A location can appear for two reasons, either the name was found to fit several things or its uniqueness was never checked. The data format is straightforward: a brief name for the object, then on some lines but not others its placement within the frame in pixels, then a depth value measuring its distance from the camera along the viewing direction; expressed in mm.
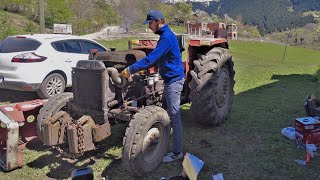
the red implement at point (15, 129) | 3438
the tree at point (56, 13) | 29400
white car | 6136
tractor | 3299
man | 3459
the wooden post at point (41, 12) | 13081
